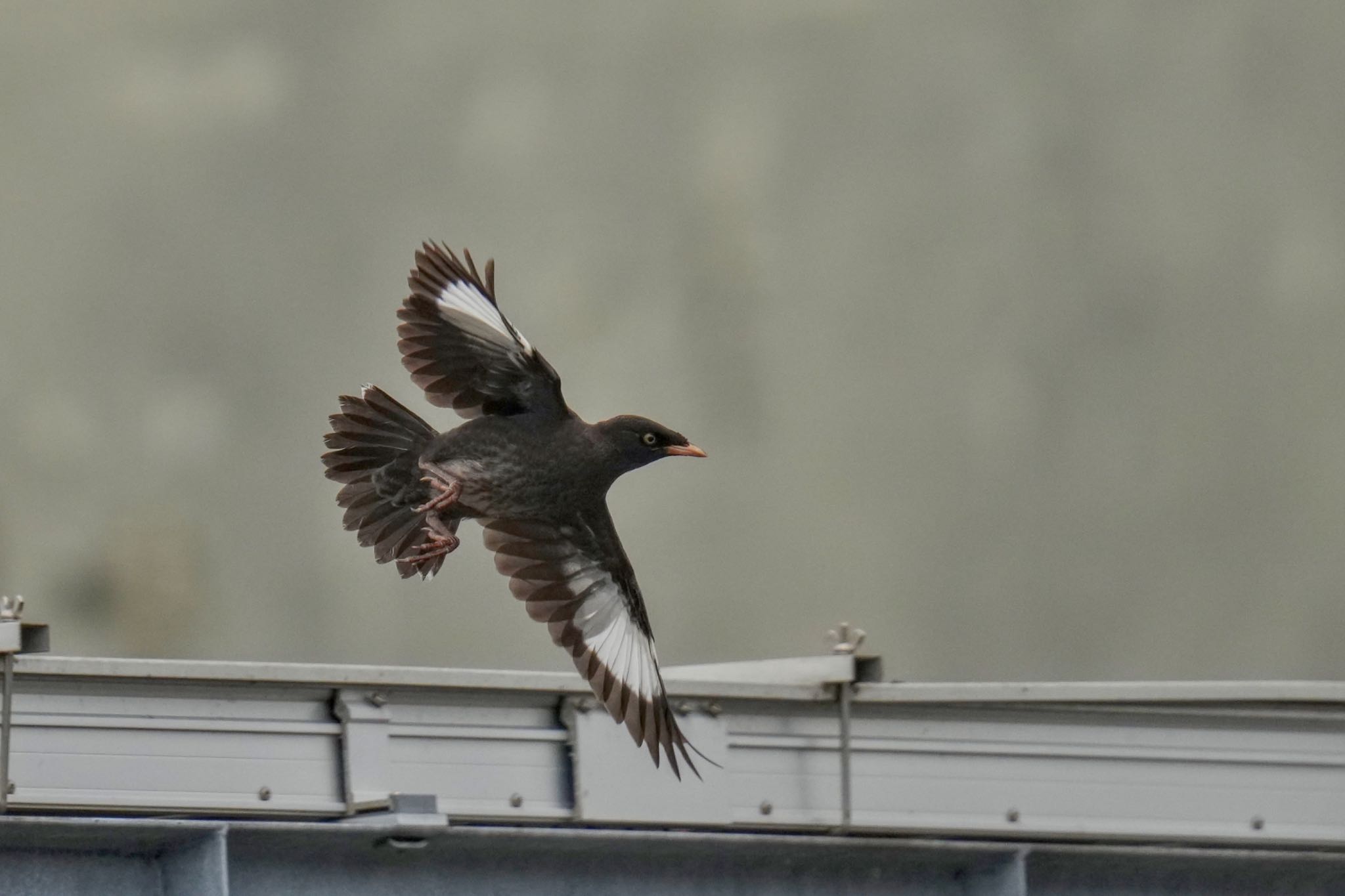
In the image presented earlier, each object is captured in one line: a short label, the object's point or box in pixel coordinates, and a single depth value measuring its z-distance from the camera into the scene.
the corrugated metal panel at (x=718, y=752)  10.58
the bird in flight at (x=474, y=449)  13.59
